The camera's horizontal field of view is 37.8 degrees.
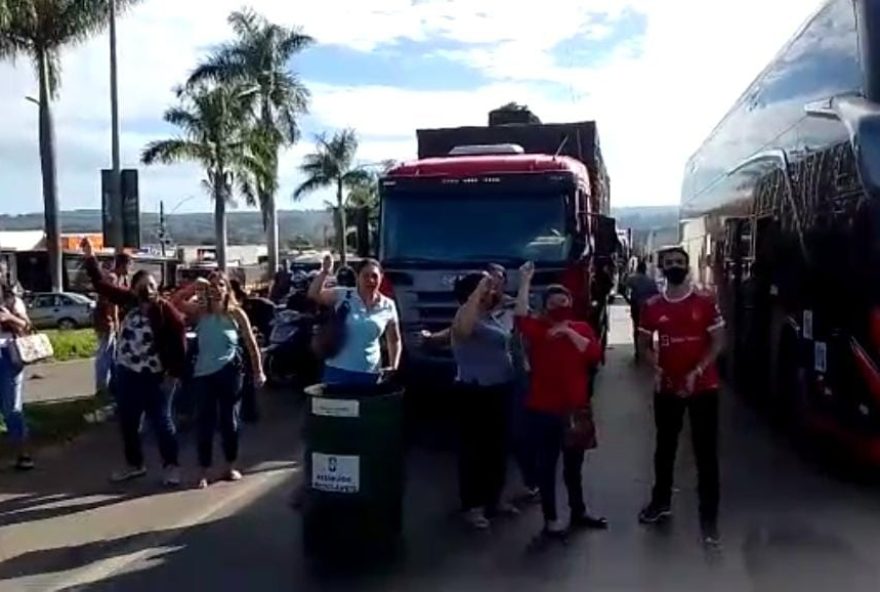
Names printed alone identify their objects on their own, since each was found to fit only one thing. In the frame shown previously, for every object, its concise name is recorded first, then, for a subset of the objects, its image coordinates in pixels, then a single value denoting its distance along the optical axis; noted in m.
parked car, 40.06
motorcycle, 17.47
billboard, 25.14
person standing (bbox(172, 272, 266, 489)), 10.05
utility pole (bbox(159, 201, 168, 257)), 81.84
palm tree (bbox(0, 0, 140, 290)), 32.03
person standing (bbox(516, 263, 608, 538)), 8.41
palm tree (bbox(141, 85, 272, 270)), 44.50
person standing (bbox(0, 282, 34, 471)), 10.45
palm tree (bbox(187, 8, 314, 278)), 47.75
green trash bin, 7.88
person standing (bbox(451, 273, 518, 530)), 8.81
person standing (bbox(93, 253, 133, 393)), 13.31
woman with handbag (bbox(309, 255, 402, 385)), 9.34
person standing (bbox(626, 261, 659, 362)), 19.47
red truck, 13.13
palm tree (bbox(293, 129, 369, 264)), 65.50
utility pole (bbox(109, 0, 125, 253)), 25.45
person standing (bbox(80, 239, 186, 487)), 10.02
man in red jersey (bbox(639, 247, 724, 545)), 8.44
